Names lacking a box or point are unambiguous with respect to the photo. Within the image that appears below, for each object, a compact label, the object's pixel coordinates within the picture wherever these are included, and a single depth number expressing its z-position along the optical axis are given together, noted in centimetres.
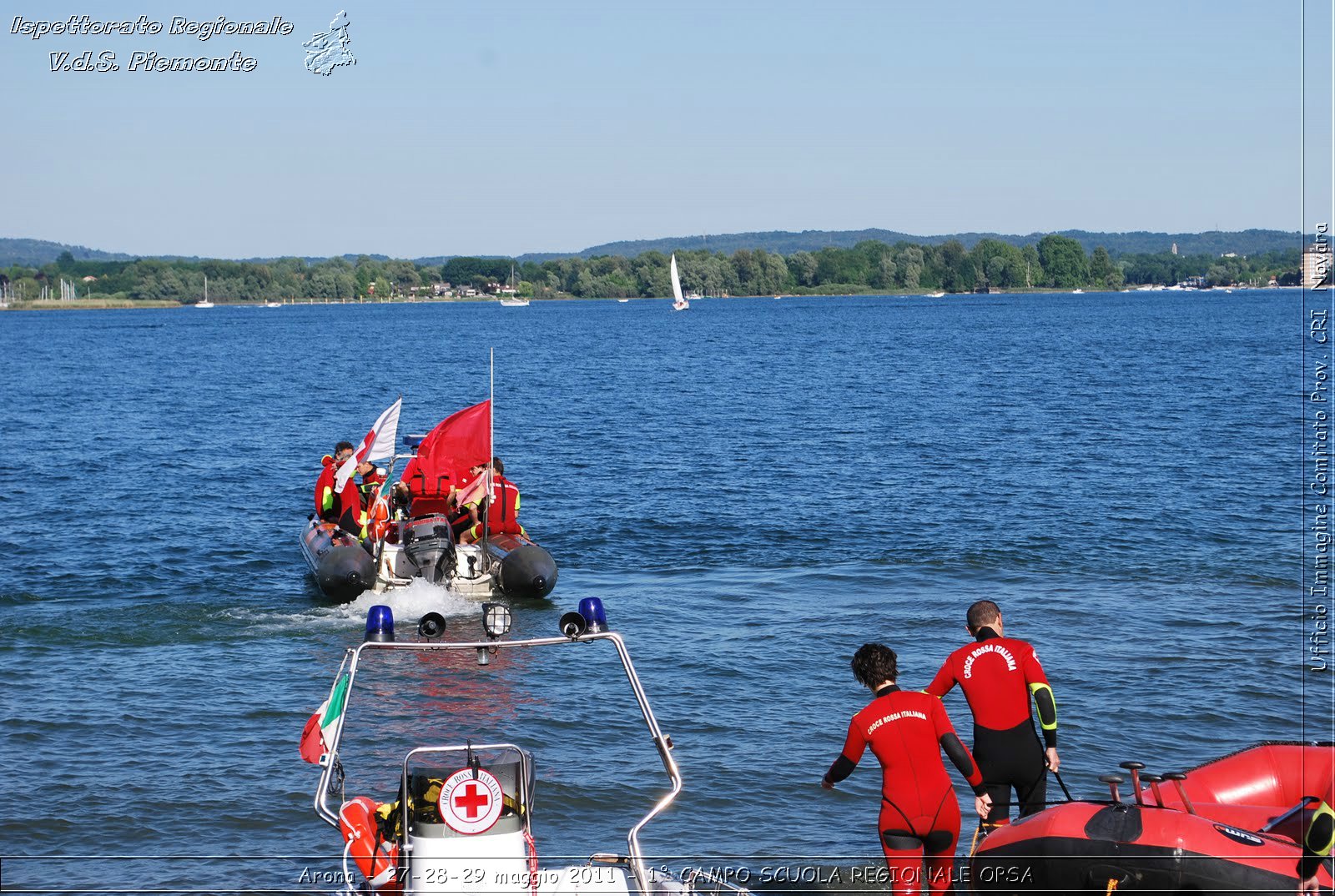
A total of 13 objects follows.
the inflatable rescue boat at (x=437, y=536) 3269
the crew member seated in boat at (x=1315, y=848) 1270
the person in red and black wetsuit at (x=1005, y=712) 1490
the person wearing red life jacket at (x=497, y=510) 3400
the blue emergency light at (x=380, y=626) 1464
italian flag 1391
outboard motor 3272
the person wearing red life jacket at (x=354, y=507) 3497
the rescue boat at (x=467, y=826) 1262
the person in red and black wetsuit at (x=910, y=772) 1323
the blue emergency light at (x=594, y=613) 1491
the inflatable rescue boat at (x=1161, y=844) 1286
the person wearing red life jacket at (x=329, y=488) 3487
